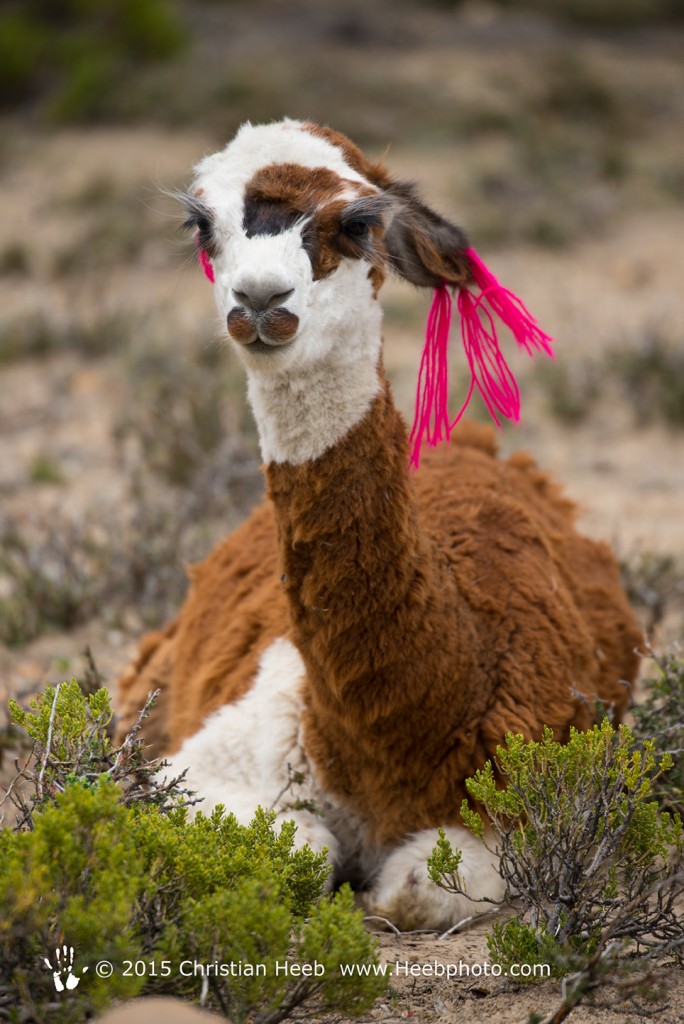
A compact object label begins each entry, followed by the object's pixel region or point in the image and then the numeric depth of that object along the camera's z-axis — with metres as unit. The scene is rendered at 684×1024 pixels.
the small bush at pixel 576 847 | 5.61
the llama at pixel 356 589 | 6.29
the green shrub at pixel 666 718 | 7.27
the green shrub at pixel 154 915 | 4.56
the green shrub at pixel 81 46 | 38.50
